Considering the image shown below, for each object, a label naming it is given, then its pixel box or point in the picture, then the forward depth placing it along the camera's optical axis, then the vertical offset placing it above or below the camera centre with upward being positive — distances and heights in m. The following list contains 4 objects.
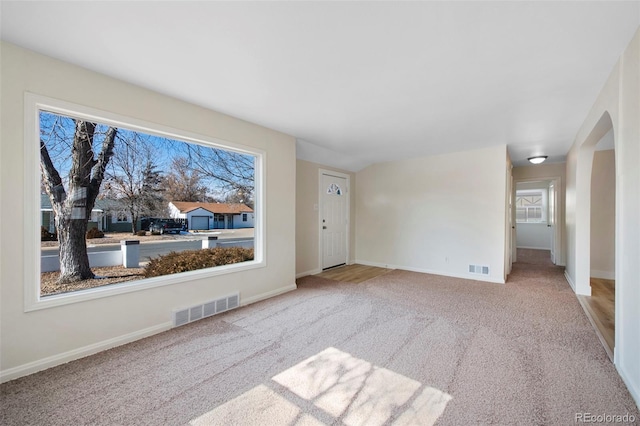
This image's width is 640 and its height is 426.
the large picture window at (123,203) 2.13 +0.11
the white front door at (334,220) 5.51 -0.16
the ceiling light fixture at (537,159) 5.10 +1.05
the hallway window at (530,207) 9.01 +0.20
